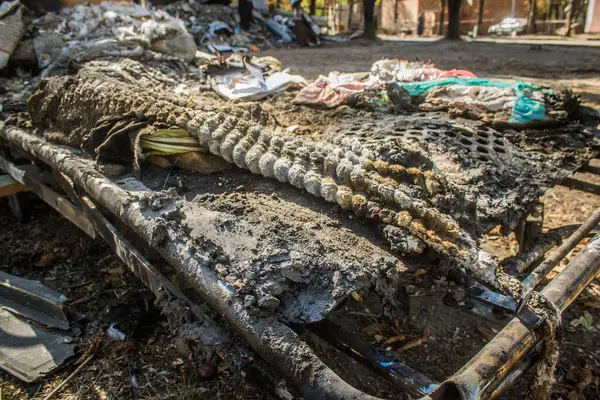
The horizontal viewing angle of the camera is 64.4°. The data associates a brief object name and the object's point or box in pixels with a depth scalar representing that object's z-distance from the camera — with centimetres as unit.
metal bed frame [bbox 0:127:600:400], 122
